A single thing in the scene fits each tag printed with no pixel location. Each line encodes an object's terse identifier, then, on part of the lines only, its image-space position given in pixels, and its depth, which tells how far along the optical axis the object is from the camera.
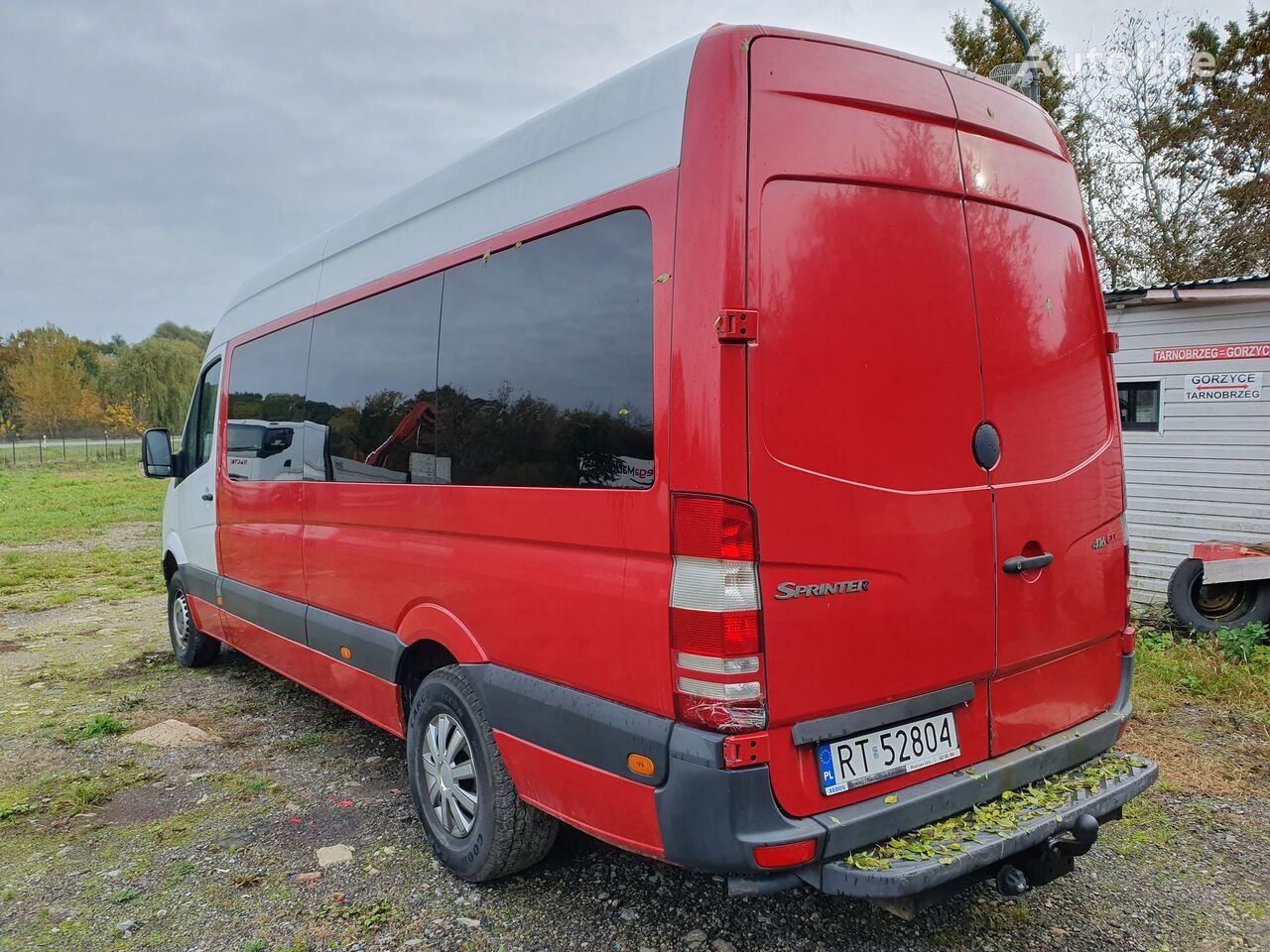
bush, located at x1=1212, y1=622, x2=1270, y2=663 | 5.70
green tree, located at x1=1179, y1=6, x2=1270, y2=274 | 16.28
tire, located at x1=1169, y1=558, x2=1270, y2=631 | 6.60
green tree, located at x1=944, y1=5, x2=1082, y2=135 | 18.84
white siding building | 7.26
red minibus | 2.17
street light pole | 7.05
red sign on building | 7.25
